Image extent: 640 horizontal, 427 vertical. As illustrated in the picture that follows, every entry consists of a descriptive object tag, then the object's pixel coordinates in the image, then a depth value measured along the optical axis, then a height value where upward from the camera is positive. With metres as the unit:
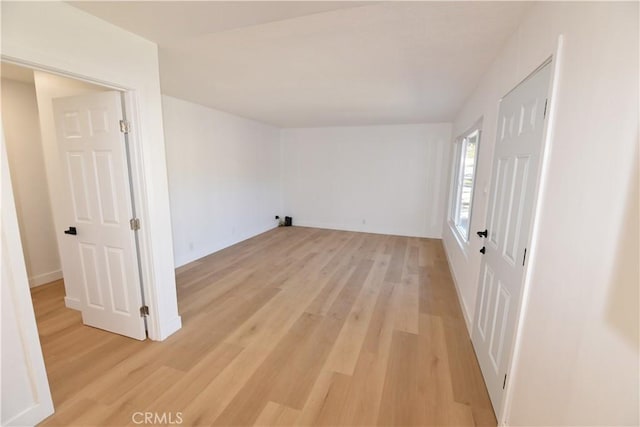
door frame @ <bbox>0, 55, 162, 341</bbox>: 2.02 -0.21
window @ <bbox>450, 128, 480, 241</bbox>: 3.99 -0.07
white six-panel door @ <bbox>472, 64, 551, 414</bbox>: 1.41 -0.27
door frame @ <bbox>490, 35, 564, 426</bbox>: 1.22 -0.22
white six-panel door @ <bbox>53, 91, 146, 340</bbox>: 2.10 -0.31
